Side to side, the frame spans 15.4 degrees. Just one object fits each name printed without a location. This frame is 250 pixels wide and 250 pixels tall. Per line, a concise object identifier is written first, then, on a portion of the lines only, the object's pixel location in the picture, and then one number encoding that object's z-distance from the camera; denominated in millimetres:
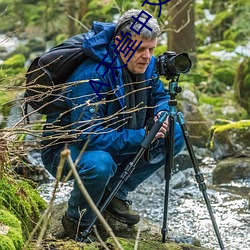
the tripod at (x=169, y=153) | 4867
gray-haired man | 4983
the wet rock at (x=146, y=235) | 5255
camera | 5034
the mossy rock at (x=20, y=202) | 4597
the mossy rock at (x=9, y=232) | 3539
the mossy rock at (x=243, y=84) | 14181
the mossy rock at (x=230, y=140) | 10546
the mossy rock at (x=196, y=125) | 11825
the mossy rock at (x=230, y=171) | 9536
